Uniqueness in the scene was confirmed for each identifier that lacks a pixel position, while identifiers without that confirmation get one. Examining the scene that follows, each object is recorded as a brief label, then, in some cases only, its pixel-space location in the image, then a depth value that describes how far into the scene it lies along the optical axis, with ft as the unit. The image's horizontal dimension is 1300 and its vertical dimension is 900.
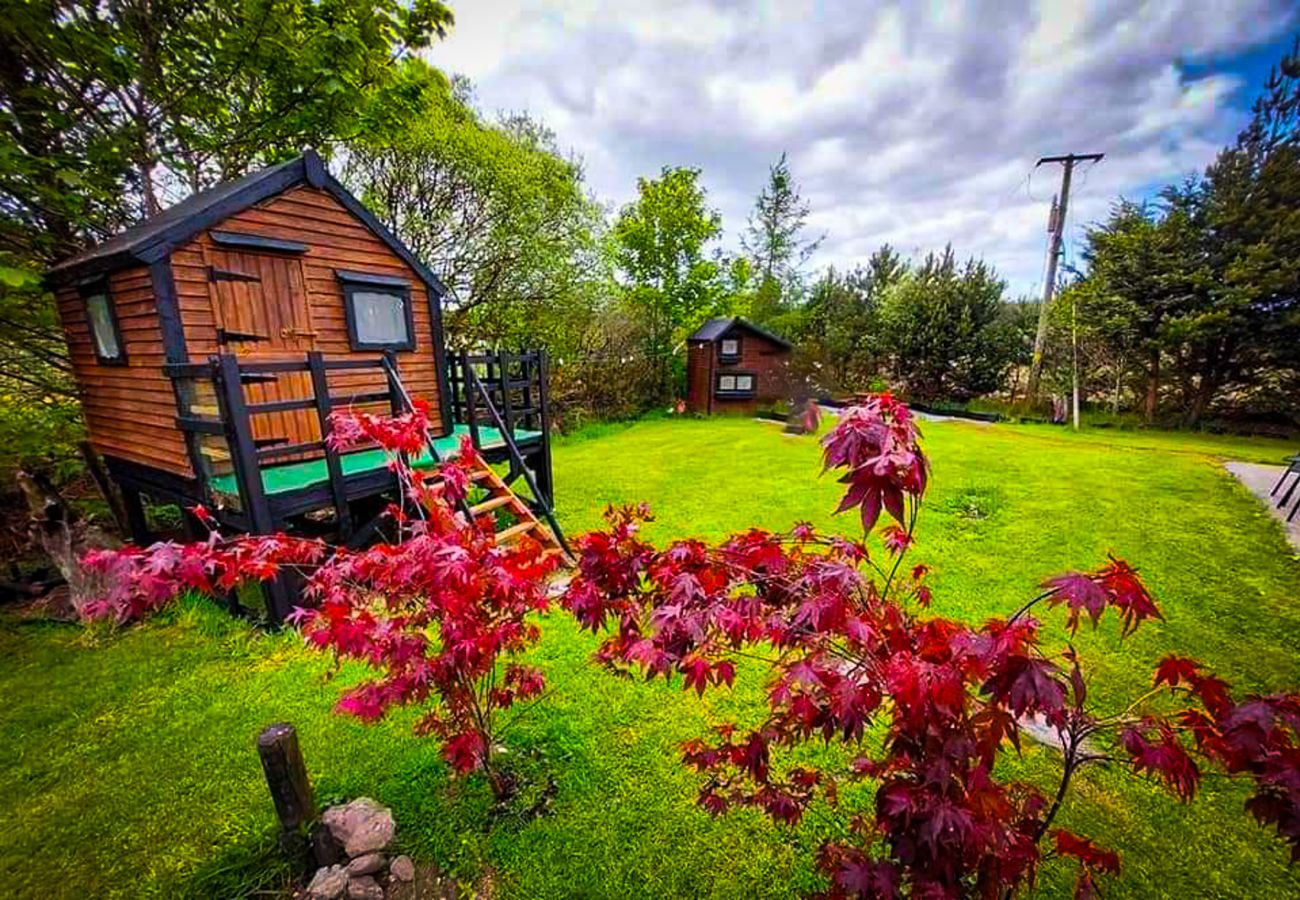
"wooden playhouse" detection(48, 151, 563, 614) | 13.19
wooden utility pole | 42.04
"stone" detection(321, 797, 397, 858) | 6.97
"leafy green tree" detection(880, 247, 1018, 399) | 52.47
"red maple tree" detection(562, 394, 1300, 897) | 3.72
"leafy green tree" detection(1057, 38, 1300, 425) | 35.04
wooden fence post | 6.47
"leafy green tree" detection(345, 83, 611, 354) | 32.86
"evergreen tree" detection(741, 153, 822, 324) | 70.85
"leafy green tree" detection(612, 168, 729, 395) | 54.75
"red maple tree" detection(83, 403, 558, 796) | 6.36
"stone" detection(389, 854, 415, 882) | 6.81
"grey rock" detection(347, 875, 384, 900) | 6.52
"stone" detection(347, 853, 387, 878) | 6.73
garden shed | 53.78
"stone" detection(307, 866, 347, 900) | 6.44
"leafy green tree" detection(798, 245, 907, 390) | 60.49
